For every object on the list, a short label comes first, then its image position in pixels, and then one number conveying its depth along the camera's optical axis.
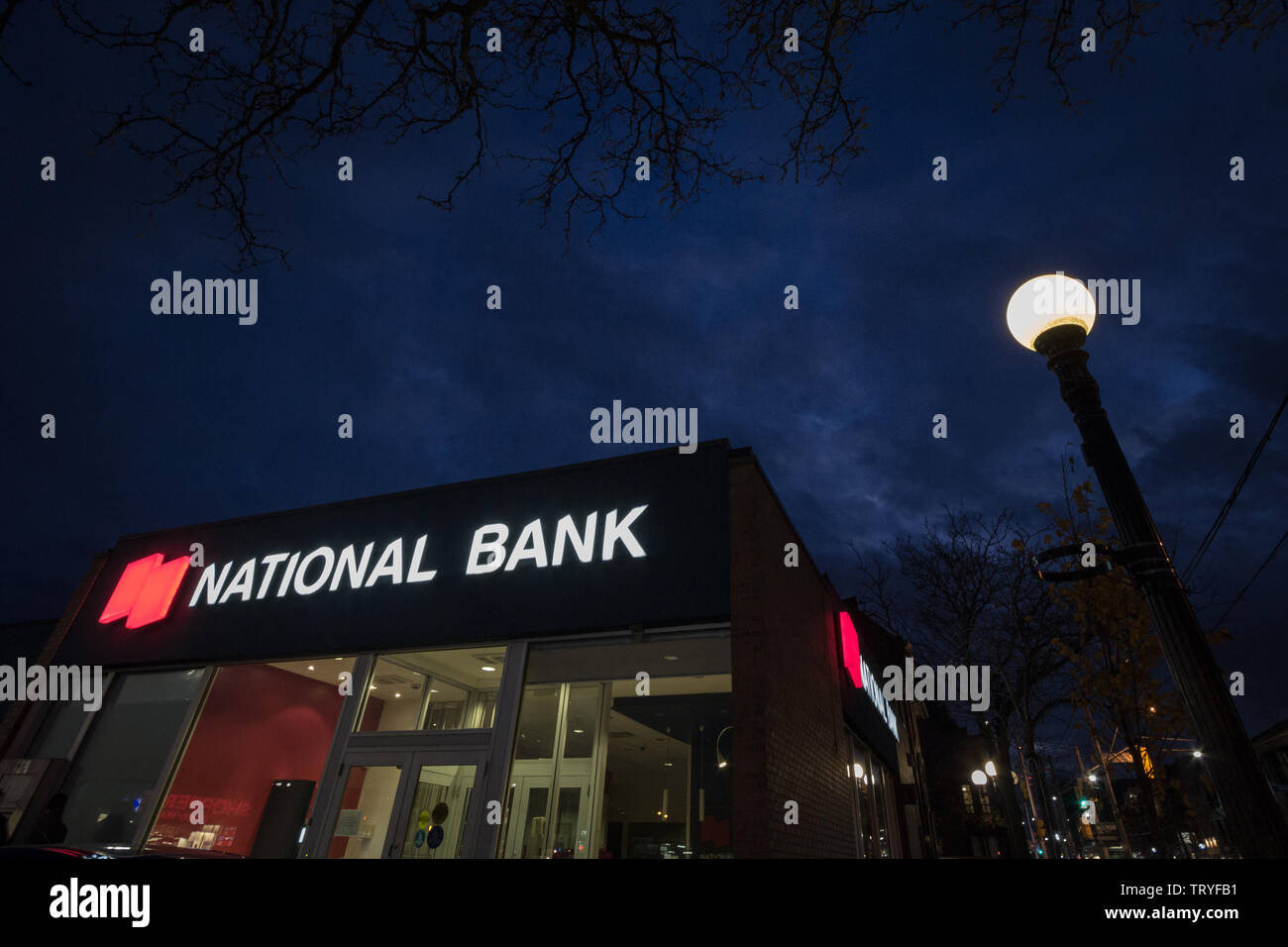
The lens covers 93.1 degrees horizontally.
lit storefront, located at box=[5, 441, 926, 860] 7.69
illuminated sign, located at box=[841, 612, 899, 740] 11.76
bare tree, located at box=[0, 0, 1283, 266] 3.86
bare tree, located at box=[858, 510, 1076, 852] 17.09
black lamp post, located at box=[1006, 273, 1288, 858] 2.28
